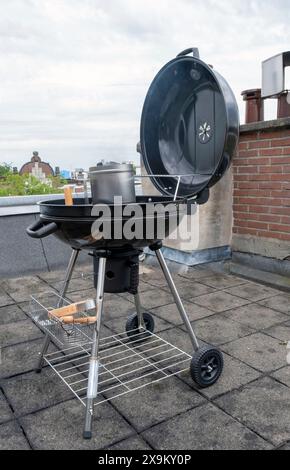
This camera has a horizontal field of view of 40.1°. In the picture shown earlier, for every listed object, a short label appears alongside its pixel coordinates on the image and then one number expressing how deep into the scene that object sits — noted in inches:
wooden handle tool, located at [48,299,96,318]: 76.4
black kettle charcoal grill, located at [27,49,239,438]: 76.8
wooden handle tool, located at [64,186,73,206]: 80.0
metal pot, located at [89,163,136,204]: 80.3
